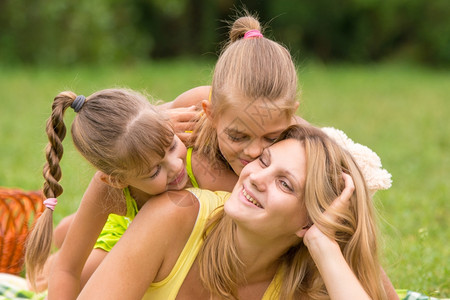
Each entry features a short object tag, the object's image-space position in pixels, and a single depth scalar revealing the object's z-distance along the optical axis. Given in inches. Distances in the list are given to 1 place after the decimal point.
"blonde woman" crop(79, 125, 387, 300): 123.9
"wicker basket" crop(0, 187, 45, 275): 201.5
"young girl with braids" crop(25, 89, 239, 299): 130.6
